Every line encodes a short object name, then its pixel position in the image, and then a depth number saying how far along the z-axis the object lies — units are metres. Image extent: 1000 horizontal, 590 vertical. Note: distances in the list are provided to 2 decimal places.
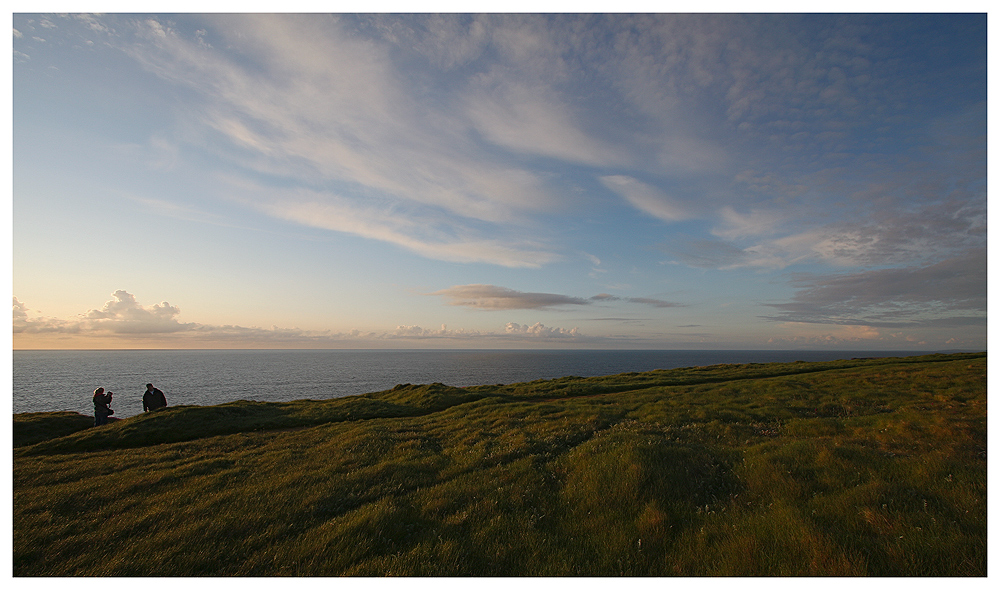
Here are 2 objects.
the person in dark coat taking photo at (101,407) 24.91
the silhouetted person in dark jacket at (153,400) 26.94
